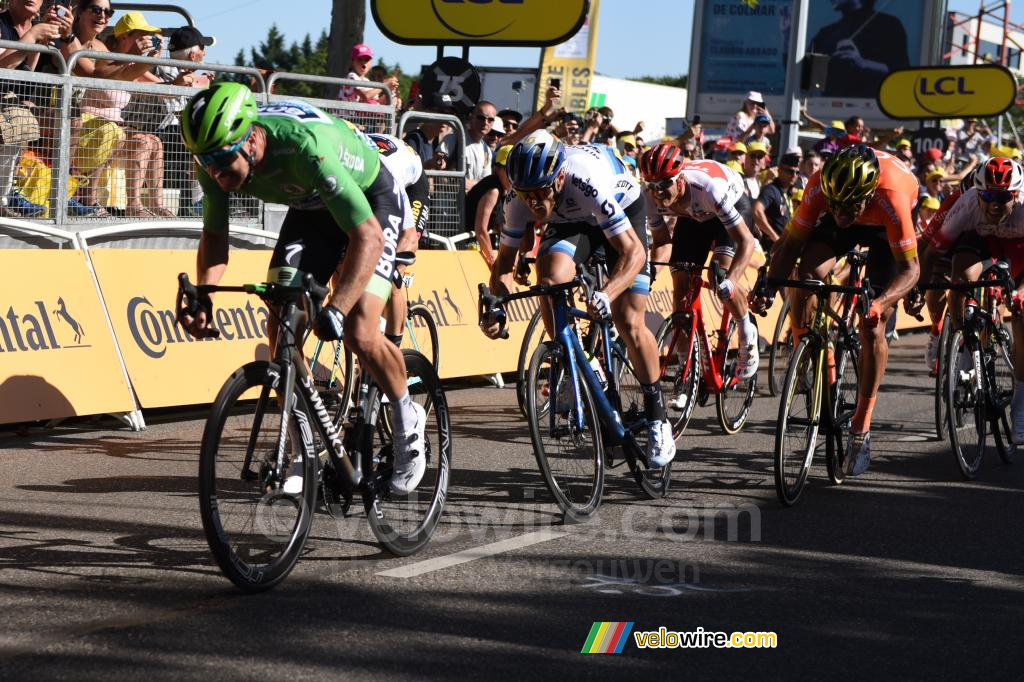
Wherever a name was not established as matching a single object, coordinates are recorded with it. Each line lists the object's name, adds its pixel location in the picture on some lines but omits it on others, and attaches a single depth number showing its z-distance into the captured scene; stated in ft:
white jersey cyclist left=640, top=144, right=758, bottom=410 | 59.21
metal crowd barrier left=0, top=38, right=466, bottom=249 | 63.00
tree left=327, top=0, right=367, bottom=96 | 104.42
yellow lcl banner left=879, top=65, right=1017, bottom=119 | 170.09
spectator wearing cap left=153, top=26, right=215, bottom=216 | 70.79
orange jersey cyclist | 48.34
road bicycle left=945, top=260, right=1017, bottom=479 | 54.44
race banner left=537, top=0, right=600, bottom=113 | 176.76
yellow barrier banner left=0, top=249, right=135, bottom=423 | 54.60
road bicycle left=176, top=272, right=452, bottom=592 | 31.17
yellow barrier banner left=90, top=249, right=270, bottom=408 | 59.57
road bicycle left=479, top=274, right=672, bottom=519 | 41.52
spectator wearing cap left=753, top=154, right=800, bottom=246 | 96.22
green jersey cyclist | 31.68
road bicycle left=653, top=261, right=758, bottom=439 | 59.77
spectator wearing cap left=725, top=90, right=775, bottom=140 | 124.88
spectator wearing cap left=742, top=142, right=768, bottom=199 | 103.35
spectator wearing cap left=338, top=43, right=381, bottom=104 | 88.28
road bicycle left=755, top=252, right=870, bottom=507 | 46.16
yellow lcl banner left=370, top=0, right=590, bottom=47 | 96.63
